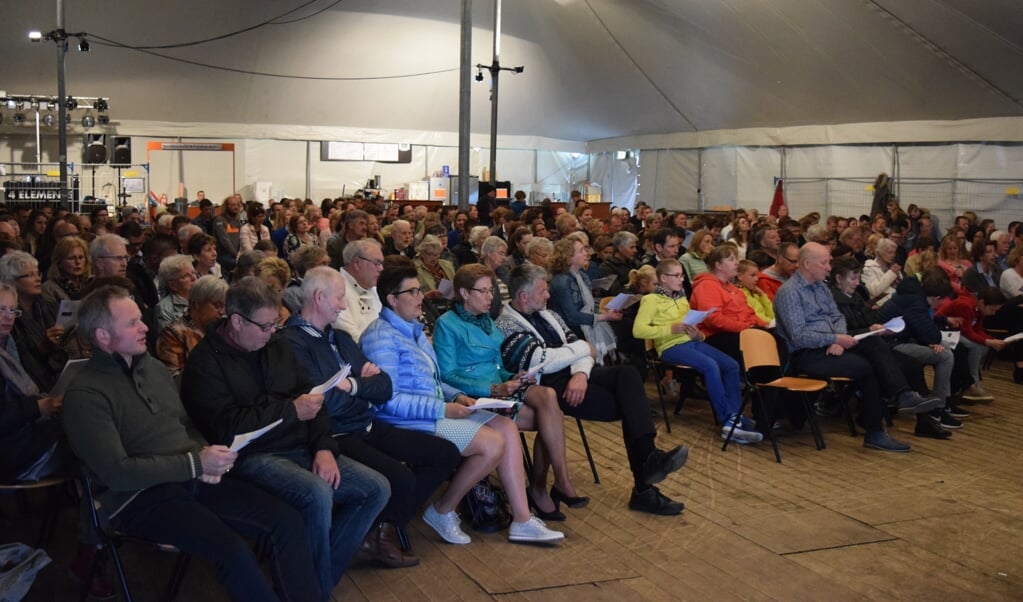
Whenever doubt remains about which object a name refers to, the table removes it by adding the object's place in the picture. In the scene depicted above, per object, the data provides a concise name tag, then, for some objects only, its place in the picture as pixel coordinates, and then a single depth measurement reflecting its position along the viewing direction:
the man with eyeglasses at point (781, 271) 6.80
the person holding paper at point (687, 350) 5.91
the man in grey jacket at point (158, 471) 2.91
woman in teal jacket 4.33
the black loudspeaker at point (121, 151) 18.38
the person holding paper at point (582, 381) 4.55
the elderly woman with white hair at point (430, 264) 7.22
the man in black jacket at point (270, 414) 3.24
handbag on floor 4.28
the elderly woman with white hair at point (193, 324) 3.94
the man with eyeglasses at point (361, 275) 4.86
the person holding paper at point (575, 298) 6.15
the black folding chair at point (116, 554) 3.10
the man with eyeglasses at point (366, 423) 3.64
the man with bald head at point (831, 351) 5.90
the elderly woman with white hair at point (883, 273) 7.61
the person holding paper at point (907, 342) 6.35
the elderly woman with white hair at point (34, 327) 3.95
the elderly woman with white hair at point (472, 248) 8.65
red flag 16.99
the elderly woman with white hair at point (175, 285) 4.60
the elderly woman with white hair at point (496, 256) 6.48
